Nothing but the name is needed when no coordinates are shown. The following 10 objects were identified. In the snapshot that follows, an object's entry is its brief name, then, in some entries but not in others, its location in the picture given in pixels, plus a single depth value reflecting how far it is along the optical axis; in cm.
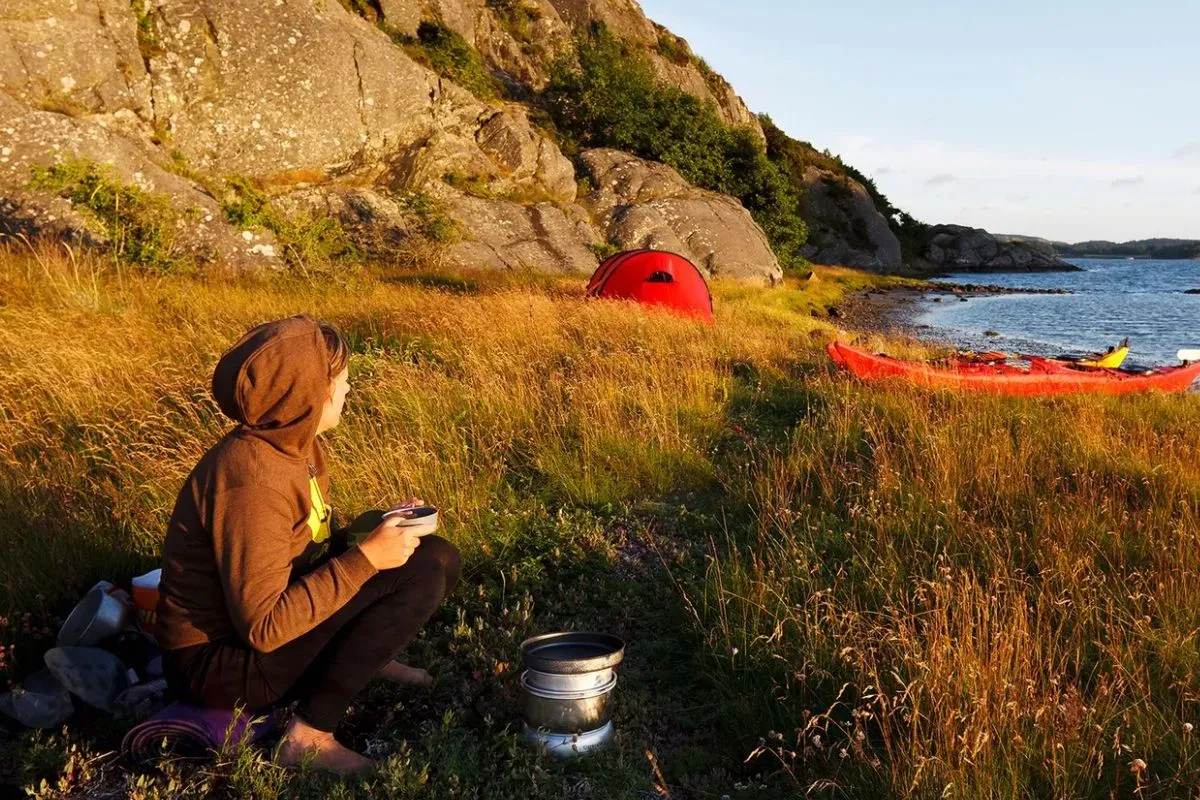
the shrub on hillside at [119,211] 1342
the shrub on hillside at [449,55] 2512
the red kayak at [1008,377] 910
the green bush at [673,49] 4492
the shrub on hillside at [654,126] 2950
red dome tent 1493
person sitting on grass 287
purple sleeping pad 315
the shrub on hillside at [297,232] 1564
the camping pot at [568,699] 336
